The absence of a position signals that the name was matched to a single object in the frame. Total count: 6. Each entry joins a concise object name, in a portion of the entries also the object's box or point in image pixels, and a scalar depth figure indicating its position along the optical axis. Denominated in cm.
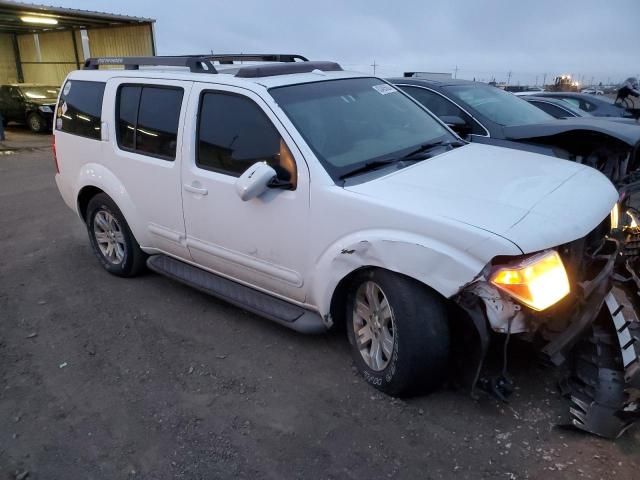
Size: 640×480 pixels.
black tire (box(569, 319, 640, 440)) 259
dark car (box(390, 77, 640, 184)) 523
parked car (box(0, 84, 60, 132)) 1542
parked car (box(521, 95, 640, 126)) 912
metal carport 1764
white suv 258
